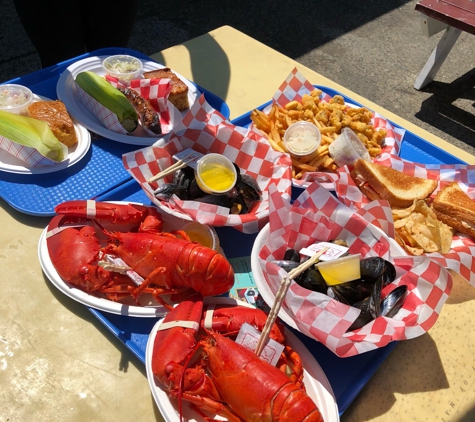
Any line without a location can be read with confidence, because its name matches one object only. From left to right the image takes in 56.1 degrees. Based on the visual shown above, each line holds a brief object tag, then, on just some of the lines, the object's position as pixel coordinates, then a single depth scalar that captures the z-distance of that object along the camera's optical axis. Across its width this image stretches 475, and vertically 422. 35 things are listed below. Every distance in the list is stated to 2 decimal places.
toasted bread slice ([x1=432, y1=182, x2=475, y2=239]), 0.67
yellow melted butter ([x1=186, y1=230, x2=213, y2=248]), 0.60
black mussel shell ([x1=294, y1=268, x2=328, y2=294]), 0.52
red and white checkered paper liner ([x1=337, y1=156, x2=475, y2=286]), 0.57
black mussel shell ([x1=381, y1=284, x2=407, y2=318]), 0.51
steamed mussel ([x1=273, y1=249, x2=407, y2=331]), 0.51
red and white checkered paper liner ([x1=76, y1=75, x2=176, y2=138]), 0.76
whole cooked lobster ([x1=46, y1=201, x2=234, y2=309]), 0.53
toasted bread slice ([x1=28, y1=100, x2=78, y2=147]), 0.71
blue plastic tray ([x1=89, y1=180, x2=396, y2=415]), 0.51
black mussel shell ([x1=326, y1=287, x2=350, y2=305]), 0.52
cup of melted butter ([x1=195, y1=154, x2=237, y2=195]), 0.63
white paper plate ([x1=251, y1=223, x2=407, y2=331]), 0.49
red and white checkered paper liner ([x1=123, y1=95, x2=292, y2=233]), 0.63
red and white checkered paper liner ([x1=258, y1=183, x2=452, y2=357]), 0.47
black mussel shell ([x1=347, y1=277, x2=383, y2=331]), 0.50
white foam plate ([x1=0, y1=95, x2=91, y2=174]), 0.66
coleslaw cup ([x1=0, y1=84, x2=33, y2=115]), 0.73
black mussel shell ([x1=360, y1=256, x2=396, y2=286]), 0.52
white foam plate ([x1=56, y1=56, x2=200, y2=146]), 0.76
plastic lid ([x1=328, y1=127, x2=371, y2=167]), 0.74
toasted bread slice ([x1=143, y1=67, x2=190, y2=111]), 0.81
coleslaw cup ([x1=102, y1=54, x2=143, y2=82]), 0.85
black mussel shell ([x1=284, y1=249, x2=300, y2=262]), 0.55
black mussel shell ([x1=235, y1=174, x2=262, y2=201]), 0.65
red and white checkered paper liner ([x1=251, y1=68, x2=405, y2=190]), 0.82
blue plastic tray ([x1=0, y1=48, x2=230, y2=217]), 0.64
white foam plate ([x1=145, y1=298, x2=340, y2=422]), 0.45
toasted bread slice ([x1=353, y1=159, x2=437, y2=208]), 0.70
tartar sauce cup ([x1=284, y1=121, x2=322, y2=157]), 0.74
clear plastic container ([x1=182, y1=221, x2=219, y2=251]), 0.60
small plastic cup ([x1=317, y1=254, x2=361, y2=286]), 0.52
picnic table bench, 1.27
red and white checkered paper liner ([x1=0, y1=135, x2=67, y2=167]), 0.65
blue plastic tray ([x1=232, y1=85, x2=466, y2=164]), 0.83
